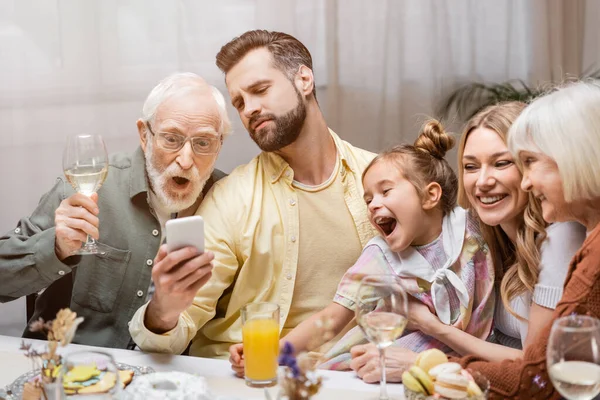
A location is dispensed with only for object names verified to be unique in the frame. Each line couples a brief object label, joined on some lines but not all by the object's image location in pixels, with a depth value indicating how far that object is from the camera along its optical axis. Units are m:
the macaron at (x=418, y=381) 1.47
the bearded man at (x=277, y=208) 2.39
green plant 3.46
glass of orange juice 1.66
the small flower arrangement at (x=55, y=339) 1.29
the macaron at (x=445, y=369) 1.48
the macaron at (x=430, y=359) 1.51
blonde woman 1.85
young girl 2.09
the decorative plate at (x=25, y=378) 1.60
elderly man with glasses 2.40
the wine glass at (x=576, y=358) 1.27
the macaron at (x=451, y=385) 1.42
